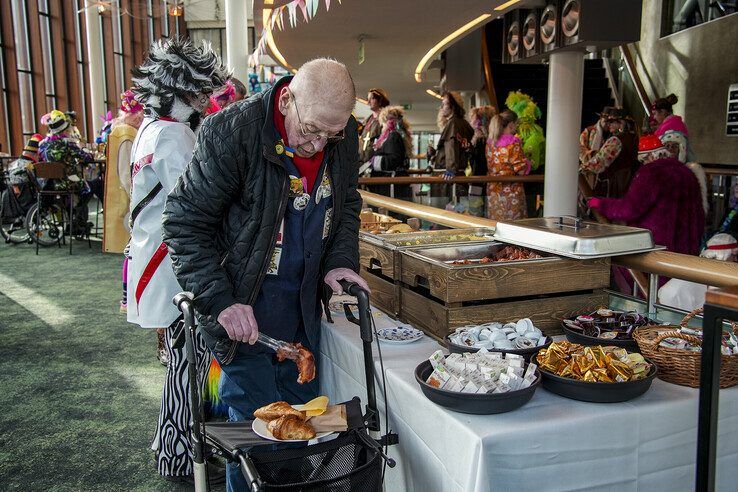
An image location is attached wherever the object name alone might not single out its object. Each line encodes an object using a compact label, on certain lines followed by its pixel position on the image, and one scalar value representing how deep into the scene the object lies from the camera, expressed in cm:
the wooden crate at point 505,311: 183
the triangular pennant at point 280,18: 688
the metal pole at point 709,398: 110
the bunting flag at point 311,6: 403
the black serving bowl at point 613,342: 168
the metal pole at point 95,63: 1588
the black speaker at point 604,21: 525
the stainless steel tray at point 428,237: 228
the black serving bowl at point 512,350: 159
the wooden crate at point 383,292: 216
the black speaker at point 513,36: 632
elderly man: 165
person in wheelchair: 880
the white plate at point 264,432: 145
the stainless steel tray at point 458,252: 210
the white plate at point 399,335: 185
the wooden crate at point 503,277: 180
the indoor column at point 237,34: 892
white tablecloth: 130
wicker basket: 147
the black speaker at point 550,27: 565
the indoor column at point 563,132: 605
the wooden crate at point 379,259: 214
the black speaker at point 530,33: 603
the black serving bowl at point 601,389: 137
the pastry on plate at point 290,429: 145
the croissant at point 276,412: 150
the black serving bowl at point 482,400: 132
